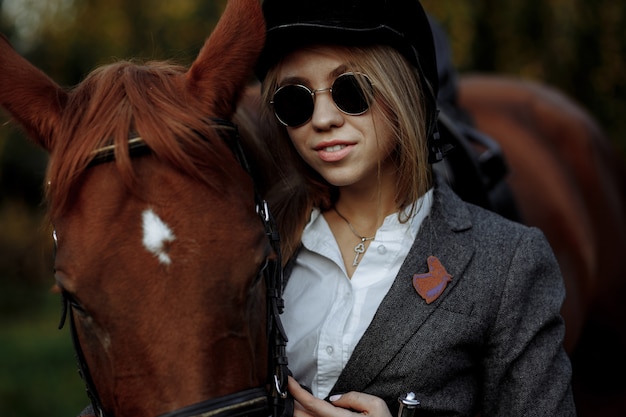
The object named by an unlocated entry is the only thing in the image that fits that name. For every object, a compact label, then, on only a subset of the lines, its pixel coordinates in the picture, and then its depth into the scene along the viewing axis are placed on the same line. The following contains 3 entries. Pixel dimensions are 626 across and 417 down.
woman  2.21
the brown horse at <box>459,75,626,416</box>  3.23
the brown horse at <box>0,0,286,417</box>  2.03
